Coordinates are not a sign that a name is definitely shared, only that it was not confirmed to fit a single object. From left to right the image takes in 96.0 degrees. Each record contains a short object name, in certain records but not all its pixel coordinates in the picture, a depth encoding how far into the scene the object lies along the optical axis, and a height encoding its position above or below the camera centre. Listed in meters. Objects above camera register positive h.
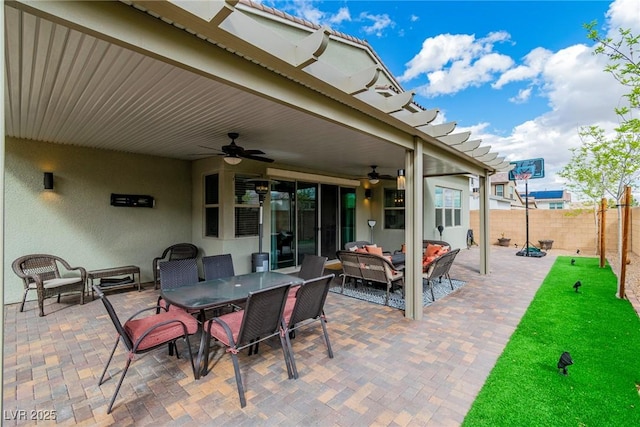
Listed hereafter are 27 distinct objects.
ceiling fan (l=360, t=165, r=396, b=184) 7.49 +1.00
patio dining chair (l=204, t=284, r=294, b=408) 2.44 -1.04
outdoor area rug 5.17 -1.56
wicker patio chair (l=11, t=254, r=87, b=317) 4.48 -1.01
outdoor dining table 2.81 -0.87
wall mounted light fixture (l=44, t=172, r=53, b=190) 5.13 +0.62
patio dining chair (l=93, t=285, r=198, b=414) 2.36 -1.11
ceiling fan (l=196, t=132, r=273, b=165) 4.55 +1.00
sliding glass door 7.49 -0.16
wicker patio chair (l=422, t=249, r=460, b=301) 5.07 -0.97
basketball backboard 11.69 +1.92
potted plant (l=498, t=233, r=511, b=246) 13.00 -1.25
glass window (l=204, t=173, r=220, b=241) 6.56 +0.23
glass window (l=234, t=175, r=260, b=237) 6.58 +0.16
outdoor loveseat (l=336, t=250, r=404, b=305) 4.97 -0.98
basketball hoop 11.04 +1.46
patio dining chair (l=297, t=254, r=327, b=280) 4.20 -0.80
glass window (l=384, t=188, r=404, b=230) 10.19 +0.14
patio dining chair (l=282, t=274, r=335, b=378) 2.87 -0.96
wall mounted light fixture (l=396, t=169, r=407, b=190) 6.06 +0.71
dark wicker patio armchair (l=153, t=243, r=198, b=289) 6.57 -0.84
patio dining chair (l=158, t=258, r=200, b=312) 3.68 -0.77
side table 5.32 -1.11
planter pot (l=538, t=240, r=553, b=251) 11.56 -1.25
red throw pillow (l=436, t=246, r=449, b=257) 6.25 -0.80
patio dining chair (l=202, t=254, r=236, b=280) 4.29 -0.79
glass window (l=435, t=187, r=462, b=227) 10.72 +0.27
